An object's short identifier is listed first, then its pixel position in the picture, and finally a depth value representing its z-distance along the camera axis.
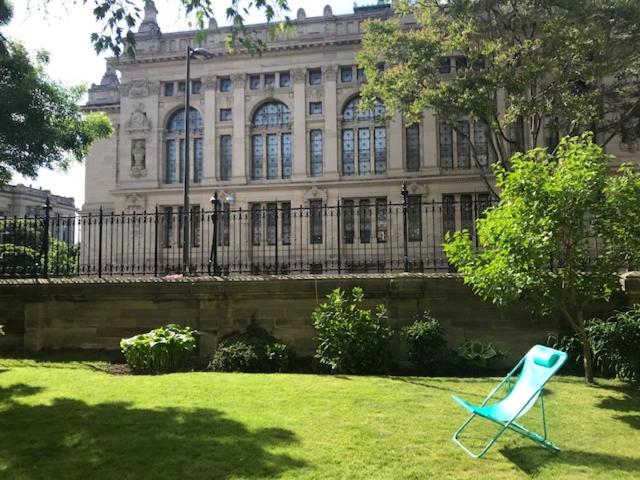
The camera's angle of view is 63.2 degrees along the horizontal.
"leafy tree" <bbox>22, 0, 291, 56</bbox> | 6.82
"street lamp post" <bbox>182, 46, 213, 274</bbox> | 15.54
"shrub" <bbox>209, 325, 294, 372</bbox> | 8.98
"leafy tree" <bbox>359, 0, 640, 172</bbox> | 15.27
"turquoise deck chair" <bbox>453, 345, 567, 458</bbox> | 4.91
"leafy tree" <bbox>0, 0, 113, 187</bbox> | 13.69
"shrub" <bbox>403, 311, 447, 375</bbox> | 9.05
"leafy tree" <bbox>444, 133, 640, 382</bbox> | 6.91
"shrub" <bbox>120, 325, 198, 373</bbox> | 9.03
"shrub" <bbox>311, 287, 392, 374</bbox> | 8.79
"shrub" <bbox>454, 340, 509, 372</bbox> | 9.11
